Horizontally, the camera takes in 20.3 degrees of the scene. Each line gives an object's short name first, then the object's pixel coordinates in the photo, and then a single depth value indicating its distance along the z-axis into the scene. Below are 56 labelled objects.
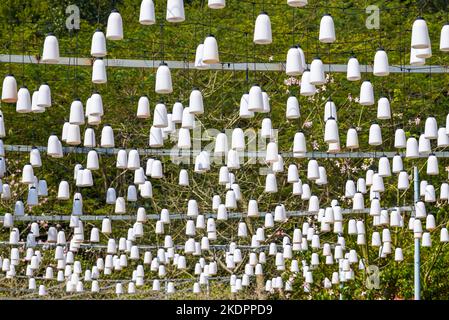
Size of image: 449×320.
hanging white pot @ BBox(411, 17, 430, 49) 10.02
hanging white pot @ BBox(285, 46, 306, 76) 10.45
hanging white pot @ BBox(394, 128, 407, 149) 13.52
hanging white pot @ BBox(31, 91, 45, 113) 11.78
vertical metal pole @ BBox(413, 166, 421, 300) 18.08
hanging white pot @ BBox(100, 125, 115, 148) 12.34
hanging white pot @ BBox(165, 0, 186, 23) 9.59
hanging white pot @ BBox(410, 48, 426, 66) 10.48
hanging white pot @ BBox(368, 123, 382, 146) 12.72
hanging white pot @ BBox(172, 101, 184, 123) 12.80
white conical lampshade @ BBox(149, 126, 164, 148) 12.98
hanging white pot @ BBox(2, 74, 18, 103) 11.14
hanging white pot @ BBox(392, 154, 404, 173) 15.01
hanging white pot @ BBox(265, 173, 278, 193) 14.71
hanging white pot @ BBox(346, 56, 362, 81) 11.05
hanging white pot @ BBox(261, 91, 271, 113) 11.33
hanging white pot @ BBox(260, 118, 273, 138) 12.83
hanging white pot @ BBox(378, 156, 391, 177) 14.34
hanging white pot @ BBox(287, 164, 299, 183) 14.38
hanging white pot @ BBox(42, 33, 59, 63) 10.52
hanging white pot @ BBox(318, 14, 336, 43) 10.21
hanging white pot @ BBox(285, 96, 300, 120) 12.17
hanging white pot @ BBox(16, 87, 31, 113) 11.55
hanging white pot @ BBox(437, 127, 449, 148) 13.88
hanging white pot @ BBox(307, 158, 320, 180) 13.91
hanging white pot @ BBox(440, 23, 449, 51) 10.35
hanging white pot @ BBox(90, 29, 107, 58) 10.33
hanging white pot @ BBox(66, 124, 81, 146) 12.18
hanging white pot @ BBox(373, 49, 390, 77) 10.88
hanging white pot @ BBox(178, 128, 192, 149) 12.61
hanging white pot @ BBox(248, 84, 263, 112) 10.77
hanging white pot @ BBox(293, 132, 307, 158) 12.45
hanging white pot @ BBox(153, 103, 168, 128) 11.90
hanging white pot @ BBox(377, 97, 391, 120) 11.97
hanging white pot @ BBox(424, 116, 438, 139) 13.09
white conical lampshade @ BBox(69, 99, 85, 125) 11.57
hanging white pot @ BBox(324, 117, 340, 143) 11.96
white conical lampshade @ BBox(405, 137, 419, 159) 13.56
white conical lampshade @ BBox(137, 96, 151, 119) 11.97
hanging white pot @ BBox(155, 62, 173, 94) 10.82
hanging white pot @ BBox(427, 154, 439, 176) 14.10
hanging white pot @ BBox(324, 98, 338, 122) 12.65
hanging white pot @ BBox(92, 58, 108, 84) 10.84
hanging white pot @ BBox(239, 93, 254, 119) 11.44
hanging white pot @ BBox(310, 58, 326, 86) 10.63
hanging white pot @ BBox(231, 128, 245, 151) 12.25
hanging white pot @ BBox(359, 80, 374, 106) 11.38
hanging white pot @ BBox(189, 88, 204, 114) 11.21
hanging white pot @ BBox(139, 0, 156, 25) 9.93
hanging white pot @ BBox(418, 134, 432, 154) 13.84
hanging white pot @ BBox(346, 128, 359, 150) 12.97
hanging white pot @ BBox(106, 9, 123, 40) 10.24
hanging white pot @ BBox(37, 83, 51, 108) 11.41
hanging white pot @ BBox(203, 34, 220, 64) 10.07
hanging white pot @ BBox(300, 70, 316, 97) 11.34
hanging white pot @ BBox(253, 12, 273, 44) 9.98
